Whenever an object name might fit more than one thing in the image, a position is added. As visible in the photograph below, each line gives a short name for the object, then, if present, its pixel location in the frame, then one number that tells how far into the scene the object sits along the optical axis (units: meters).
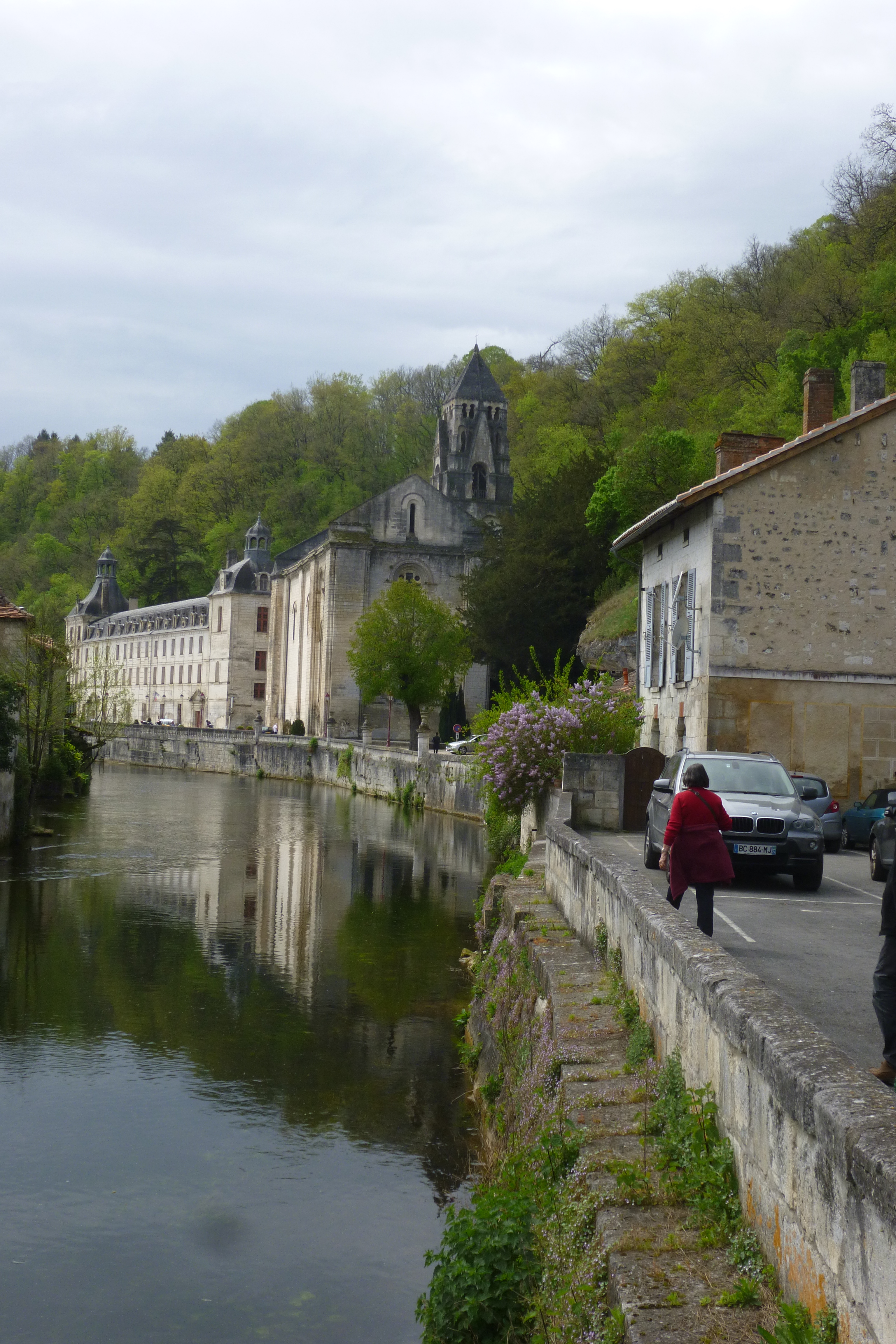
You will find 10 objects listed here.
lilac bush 19.50
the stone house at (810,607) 20.05
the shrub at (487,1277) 5.89
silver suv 12.83
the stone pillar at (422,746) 42.47
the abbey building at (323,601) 64.44
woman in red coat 8.82
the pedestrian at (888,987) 5.55
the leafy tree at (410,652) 54.69
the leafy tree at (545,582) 44.16
